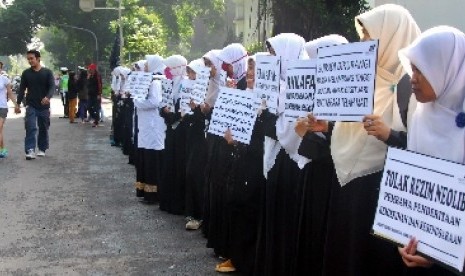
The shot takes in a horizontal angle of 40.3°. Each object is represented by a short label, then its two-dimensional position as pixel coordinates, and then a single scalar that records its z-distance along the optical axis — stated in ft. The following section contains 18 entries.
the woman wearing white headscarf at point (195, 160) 21.08
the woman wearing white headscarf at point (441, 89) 8.38
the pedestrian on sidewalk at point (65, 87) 76.19
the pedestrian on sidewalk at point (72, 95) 66.85
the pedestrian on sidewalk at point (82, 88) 65.36
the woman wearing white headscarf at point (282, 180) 13.50
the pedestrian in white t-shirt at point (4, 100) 39.91
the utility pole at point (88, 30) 165.27
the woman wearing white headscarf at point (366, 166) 10.46
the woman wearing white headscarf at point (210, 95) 19.42
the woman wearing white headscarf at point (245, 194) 15.87
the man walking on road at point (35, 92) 38.70
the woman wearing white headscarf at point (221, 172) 17.25
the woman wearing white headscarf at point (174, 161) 23.89
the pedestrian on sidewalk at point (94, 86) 60.13
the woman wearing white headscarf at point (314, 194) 12.19
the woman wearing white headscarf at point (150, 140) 25.75
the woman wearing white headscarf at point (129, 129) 37.22
